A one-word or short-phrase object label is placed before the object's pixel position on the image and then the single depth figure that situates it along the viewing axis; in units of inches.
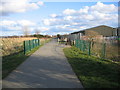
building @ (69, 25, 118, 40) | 1323.5
